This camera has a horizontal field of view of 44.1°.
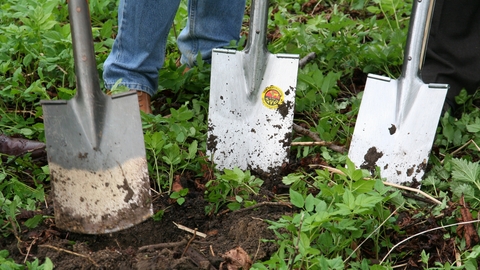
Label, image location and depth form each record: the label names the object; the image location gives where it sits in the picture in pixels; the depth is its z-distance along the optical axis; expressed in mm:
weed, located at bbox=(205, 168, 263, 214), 1890
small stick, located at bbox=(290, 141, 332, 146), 2225
